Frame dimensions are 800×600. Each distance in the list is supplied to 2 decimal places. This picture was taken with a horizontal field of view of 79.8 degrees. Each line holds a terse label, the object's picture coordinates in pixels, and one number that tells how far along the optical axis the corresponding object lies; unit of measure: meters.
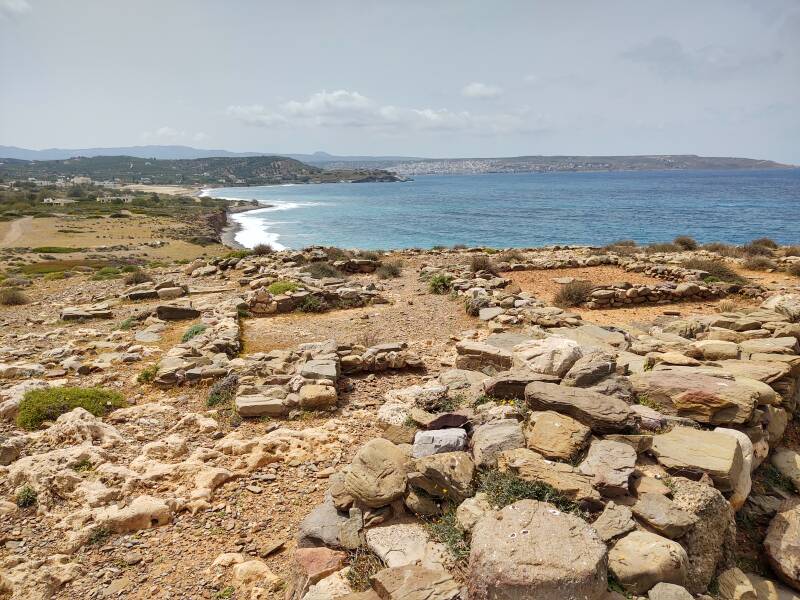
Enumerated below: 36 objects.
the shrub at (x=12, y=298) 17.73
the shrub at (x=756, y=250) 24.83
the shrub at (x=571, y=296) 15.57
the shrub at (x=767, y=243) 27.38
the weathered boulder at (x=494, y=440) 4.91
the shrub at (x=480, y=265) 20.39
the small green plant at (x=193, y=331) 11.95
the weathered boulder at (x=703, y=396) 5.58
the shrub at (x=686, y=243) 27.95
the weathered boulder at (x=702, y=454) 4.68
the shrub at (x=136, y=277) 20.52
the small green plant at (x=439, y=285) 16.89
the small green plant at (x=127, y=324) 13.44
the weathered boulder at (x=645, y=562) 3.60
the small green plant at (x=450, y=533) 4.04
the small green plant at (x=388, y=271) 21.05
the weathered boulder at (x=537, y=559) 3.22
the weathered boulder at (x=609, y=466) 4.31
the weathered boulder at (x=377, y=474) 4.79
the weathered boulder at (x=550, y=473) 4.20
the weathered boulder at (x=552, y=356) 6.76
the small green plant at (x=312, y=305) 14.98
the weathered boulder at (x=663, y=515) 4.02
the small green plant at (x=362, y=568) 4.06
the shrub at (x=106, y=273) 24.10
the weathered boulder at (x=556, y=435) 4.79
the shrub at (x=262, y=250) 26.28
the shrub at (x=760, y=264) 20.72
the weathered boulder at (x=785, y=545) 4.54
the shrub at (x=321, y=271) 20.09
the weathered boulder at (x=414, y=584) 3.54
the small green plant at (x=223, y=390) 8.50
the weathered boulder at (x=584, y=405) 5.14
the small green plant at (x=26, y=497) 5.73
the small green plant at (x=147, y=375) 9.40
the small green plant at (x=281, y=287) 15.78
